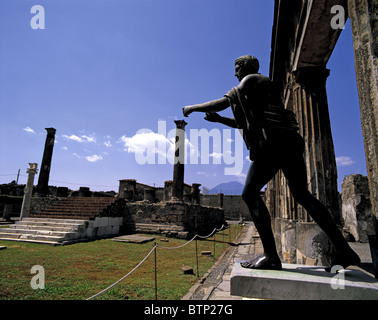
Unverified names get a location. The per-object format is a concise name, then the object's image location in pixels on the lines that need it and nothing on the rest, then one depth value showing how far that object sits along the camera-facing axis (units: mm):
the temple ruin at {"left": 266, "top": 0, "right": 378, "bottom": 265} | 2828
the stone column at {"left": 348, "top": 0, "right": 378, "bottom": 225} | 1326
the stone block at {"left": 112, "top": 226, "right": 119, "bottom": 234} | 11474
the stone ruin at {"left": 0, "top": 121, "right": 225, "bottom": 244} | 10266
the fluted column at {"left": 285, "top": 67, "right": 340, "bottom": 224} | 3043
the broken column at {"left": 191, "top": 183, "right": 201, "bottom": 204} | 19619
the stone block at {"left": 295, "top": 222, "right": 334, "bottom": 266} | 2736
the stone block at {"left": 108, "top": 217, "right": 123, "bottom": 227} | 11359
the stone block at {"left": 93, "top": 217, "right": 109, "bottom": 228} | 10167
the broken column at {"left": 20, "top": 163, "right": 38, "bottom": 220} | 12242
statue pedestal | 1172
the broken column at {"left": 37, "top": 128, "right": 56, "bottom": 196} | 14809
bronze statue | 1664
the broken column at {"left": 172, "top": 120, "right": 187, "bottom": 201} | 12695
